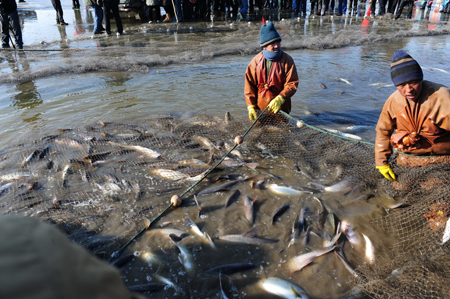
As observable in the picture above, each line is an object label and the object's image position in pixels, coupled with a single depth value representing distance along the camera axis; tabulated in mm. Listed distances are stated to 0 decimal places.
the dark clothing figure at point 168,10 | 18750
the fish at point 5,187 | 4224
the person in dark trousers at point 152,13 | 19516
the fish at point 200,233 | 3399
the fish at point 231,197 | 4053
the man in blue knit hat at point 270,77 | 5270
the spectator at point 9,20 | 11570
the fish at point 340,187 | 4230
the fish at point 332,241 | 3334
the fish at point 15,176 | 4542
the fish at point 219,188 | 4262
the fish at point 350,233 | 3406
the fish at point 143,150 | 5137
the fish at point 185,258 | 3101
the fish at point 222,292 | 2803
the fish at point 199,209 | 3854
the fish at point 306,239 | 3357
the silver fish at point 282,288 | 2785
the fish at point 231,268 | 3033
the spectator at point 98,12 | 14453
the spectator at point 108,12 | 14430
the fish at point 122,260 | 3096
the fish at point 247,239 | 3393
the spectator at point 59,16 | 18434
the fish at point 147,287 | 2848
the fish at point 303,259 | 3090
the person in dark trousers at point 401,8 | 20203
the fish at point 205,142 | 5414
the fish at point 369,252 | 3175
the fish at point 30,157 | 4883
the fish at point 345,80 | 8844
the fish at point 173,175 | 4492
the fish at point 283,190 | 4199
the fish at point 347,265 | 2969
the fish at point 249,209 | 3785
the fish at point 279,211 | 3784
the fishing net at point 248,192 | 2990
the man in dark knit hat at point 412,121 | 3411
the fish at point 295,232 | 3393
